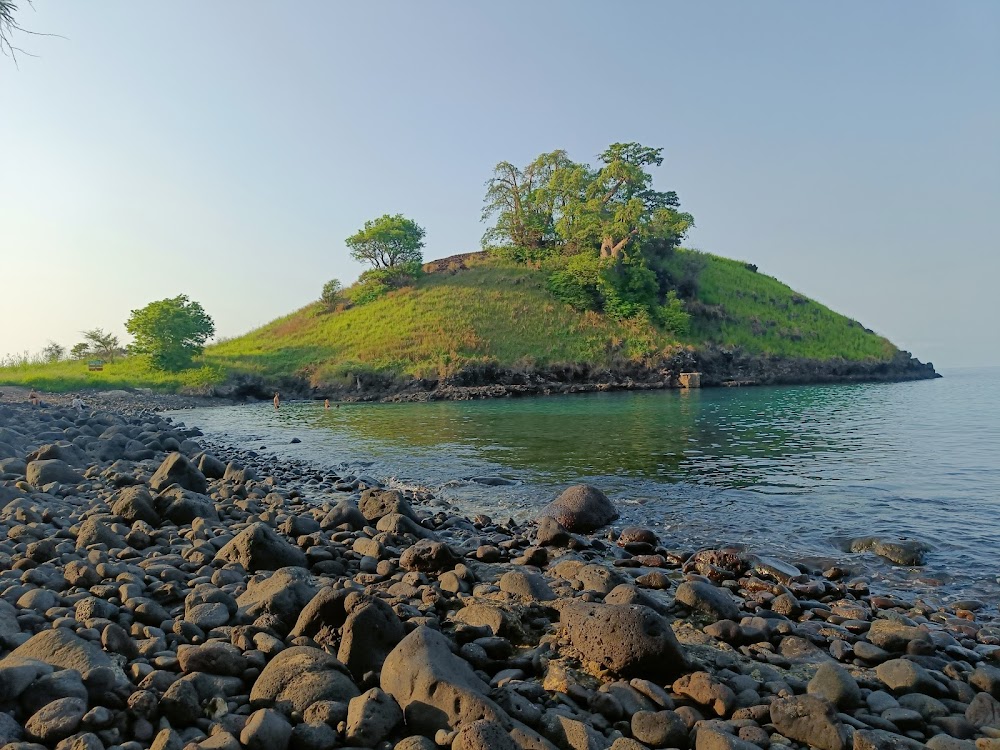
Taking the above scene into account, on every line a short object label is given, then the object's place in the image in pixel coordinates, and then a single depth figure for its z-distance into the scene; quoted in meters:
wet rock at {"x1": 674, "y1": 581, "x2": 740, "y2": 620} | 6.08
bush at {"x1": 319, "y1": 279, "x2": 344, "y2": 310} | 78.75
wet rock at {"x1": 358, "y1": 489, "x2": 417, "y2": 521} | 9.88
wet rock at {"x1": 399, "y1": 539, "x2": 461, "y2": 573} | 7.28
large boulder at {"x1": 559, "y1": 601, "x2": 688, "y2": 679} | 4.67
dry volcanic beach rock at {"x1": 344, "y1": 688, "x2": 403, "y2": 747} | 3.50
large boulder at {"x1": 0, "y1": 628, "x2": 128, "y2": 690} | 3.71
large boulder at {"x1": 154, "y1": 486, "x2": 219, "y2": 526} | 8.68
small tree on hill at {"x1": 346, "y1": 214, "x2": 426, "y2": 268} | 81.69
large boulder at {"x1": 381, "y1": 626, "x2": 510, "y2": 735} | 3.65
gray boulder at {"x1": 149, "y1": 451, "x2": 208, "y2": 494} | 10.66
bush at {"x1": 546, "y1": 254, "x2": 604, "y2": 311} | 69.81
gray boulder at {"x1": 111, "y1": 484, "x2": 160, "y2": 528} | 8.36
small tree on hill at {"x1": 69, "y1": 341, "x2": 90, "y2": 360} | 60.78
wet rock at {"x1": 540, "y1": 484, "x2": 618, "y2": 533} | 10.30
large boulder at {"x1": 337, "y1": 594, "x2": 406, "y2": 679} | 4.40
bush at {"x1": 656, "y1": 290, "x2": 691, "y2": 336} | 66.62
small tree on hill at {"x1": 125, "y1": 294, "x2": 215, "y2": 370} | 53.41
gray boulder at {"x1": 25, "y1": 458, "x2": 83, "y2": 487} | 10.69
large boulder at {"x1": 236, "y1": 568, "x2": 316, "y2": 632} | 5.18
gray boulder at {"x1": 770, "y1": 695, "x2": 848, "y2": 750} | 3.86
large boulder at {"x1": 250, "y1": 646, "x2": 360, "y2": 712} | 3.83
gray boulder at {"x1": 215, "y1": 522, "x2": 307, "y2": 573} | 6.80
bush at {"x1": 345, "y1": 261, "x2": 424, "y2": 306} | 76.81
